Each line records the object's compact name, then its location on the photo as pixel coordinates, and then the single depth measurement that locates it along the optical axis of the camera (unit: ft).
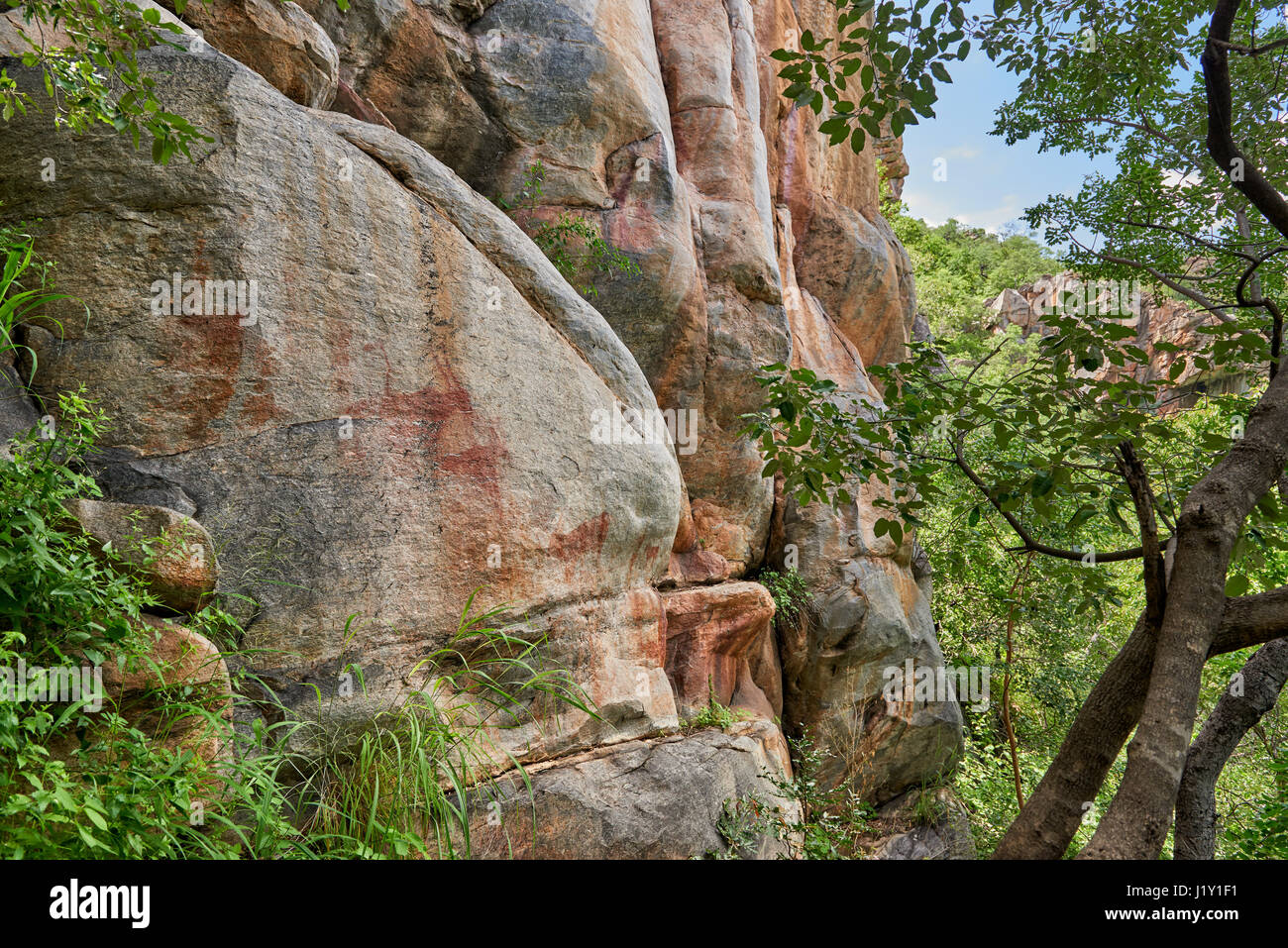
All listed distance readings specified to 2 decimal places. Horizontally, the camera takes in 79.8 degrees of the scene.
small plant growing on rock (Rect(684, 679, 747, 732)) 23.15
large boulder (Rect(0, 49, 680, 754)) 13.82
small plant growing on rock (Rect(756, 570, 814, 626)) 33.55
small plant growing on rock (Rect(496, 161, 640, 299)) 26.20
